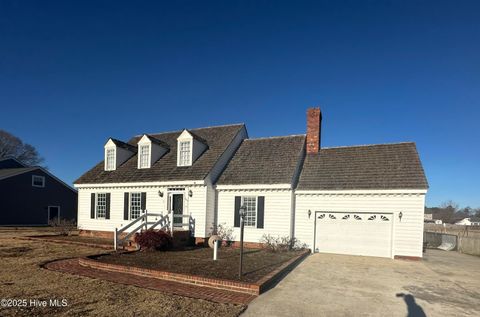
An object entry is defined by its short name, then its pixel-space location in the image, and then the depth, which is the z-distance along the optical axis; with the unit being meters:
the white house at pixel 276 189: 14.16
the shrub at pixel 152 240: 12.82
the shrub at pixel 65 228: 20.50
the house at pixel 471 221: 86.46
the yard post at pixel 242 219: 8.48
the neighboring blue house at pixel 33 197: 28.19
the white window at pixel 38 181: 30.39
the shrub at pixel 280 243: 14.53
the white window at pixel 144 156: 19.45
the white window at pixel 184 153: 18.16
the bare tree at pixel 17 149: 55.16
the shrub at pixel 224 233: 16.11
